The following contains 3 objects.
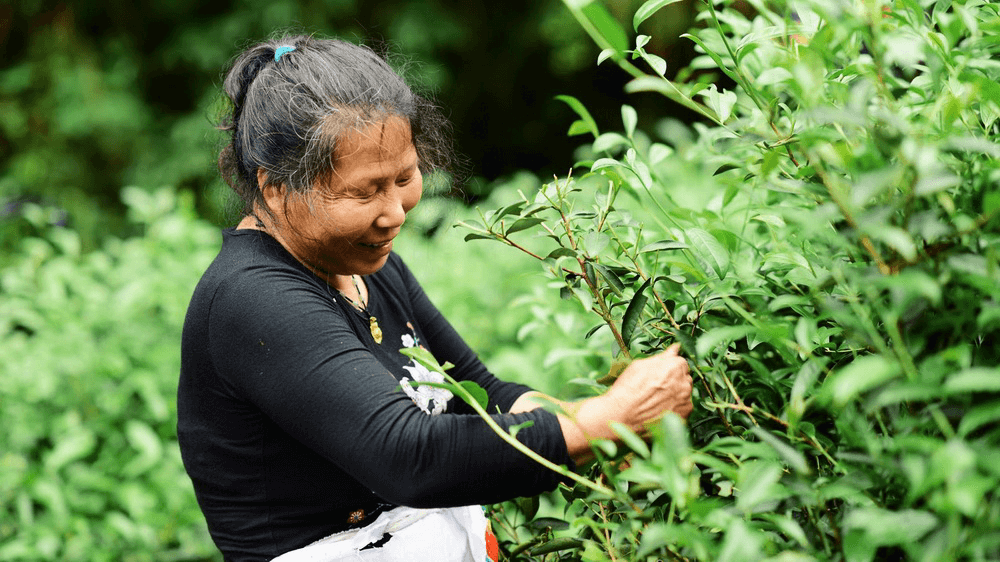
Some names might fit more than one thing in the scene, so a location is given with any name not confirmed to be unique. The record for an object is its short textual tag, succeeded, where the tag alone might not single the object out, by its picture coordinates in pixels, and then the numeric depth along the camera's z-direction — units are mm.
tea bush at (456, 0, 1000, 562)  1774
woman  1995
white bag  2150
